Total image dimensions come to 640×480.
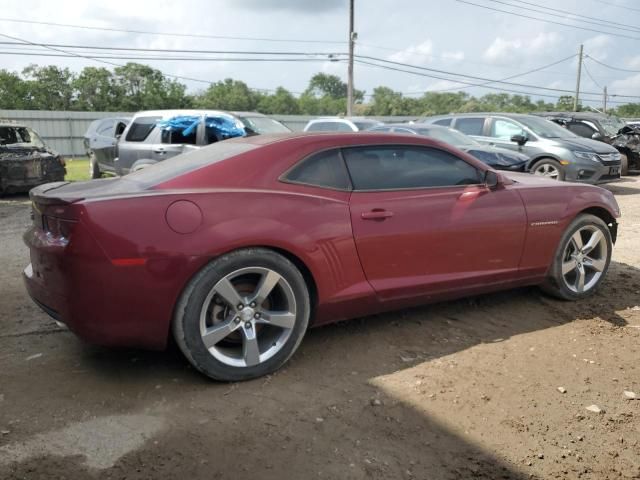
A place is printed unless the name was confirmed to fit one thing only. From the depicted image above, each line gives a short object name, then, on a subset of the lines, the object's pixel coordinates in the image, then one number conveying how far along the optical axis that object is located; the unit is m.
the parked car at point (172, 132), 9.36
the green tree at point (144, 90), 46.56
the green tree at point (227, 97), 58.34
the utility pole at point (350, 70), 29.12
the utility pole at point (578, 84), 55.06
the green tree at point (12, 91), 41.31
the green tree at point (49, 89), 42.94
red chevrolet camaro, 2.97
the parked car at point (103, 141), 13.80
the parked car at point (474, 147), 9.91
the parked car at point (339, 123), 13.74
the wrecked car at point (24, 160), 10.82
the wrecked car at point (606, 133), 15.29
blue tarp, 9.34
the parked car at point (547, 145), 10.90
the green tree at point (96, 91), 45.50
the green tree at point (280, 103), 62.16
